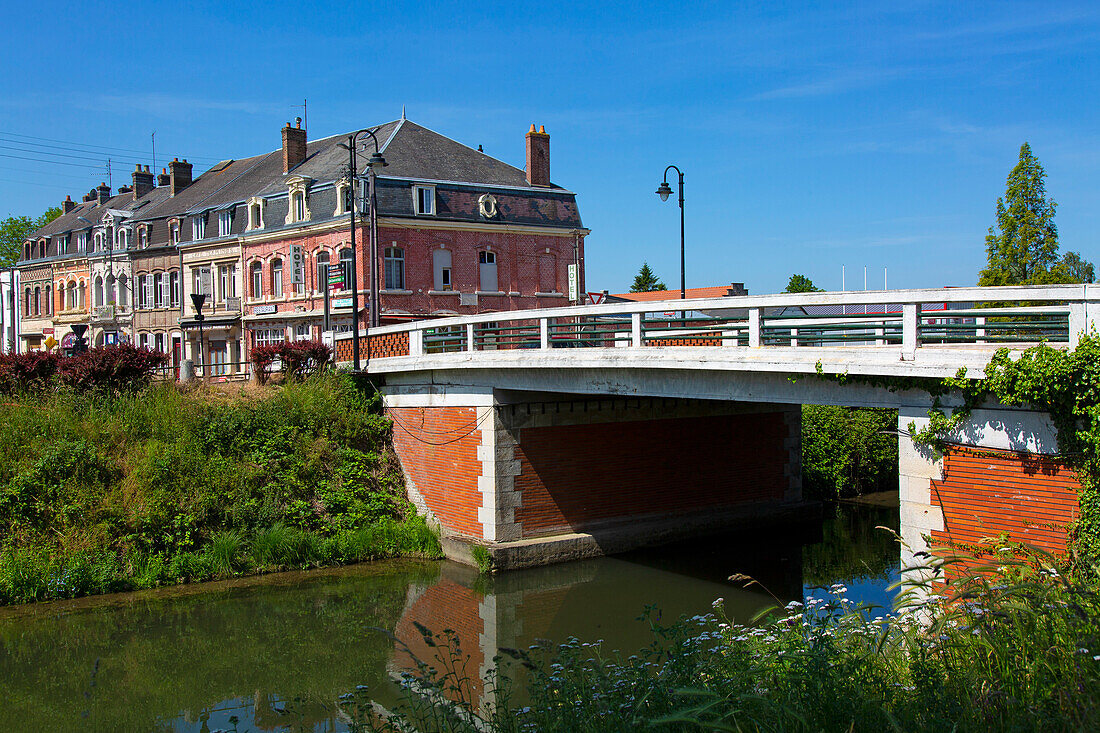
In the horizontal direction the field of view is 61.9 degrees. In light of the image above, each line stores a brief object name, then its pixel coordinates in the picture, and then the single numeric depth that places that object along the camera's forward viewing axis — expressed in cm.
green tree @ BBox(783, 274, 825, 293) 8183
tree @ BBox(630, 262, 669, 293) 8106
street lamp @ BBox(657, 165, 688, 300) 2234
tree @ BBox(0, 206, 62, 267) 6825
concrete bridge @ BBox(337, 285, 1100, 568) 959
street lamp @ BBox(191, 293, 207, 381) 2503
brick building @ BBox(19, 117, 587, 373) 3366
